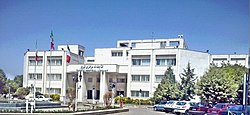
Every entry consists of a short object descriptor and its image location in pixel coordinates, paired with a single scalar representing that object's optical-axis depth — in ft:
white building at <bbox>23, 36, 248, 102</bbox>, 106.83
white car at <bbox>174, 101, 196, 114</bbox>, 60.95
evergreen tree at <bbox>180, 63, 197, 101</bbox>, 96.17
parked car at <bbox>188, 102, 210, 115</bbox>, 49.13
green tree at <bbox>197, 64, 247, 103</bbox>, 79.61
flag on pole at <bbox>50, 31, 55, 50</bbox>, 76.08
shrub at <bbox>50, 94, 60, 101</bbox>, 113.64
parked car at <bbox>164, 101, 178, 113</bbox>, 66.97
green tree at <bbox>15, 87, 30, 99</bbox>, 110.83
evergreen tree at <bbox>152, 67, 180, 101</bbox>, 92.07
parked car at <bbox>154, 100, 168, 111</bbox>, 72.10
